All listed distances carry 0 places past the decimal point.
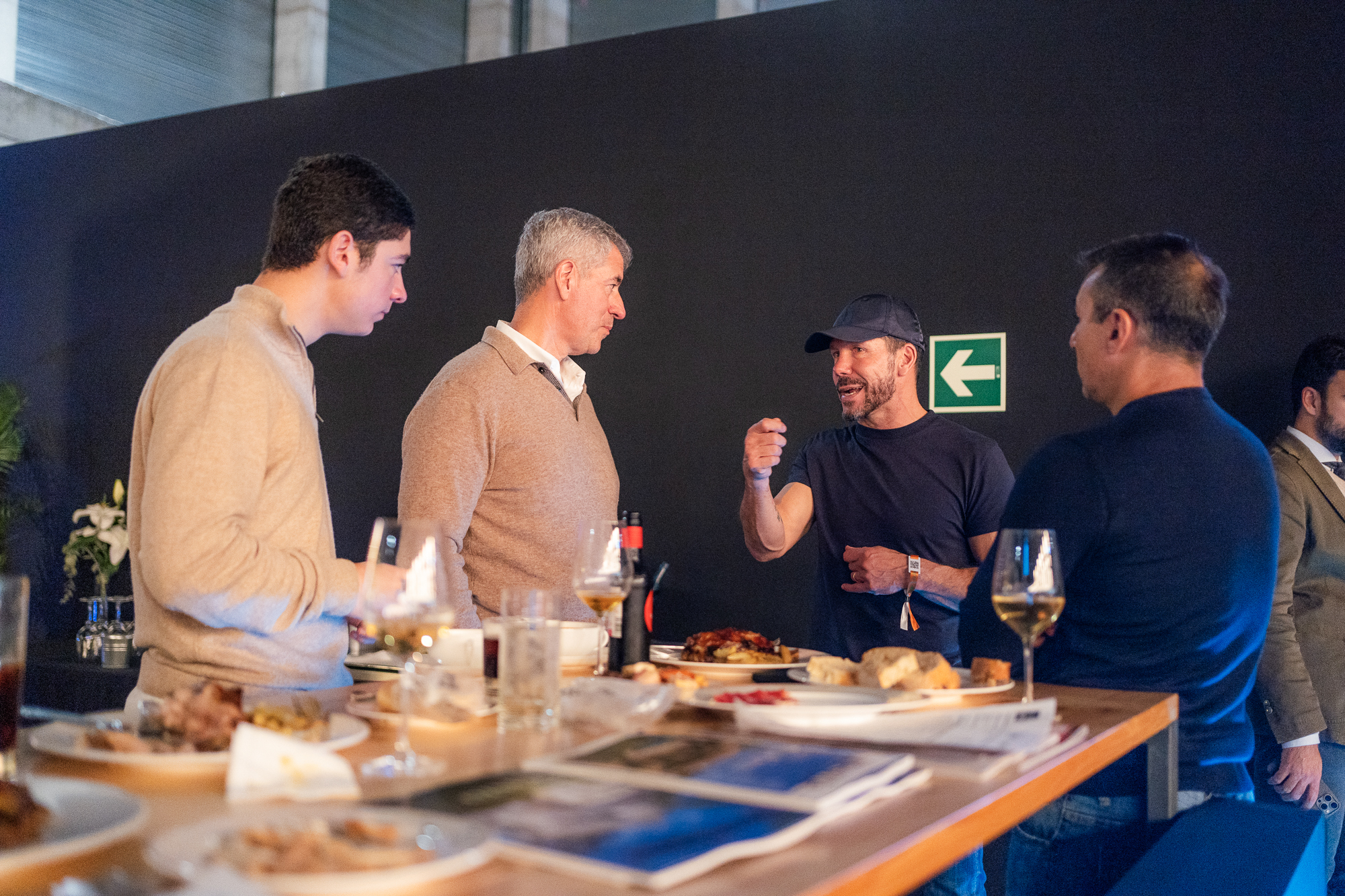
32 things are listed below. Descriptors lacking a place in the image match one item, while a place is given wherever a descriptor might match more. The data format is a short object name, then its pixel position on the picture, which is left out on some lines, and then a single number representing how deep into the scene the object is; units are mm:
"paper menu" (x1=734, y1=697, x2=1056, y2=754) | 1150
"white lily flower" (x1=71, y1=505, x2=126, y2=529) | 4851
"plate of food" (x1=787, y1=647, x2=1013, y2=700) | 1439
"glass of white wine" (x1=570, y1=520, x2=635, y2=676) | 1476
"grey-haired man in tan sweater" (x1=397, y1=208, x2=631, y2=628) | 2391
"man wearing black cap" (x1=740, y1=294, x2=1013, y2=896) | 2592
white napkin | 903
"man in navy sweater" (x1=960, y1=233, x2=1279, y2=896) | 1612
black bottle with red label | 1597
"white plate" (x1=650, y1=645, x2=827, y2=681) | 1621
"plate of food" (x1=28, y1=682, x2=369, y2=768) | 992
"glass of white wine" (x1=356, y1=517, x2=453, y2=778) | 1057
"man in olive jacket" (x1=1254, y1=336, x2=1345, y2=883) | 2840
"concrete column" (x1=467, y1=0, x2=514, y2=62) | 6270
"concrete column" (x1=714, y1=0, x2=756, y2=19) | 5117
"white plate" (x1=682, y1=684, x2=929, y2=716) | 1307
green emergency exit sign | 3469
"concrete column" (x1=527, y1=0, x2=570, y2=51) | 6098
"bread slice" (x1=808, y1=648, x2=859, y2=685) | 1529
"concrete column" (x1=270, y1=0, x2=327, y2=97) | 6328
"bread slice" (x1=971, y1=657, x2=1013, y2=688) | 1518
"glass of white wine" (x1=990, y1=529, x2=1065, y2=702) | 1435
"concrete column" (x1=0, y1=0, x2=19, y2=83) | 6000
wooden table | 726
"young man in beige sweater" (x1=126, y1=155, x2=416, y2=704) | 1499
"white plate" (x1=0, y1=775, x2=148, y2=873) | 708
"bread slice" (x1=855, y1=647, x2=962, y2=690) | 1441
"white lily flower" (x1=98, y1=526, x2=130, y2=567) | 4840
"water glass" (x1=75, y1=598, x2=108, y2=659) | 4711
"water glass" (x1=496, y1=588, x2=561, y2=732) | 1237
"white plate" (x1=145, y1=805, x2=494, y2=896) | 671
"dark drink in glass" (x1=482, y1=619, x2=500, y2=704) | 1474
